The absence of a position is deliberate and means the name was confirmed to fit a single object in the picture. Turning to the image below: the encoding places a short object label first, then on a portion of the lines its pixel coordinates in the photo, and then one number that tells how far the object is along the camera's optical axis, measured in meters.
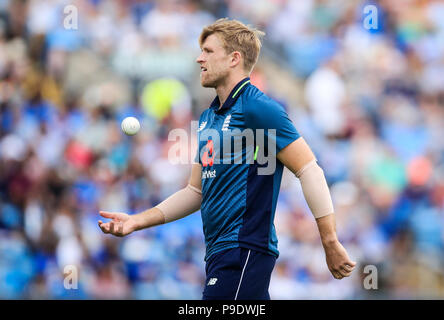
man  9.32
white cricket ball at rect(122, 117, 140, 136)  12.28
